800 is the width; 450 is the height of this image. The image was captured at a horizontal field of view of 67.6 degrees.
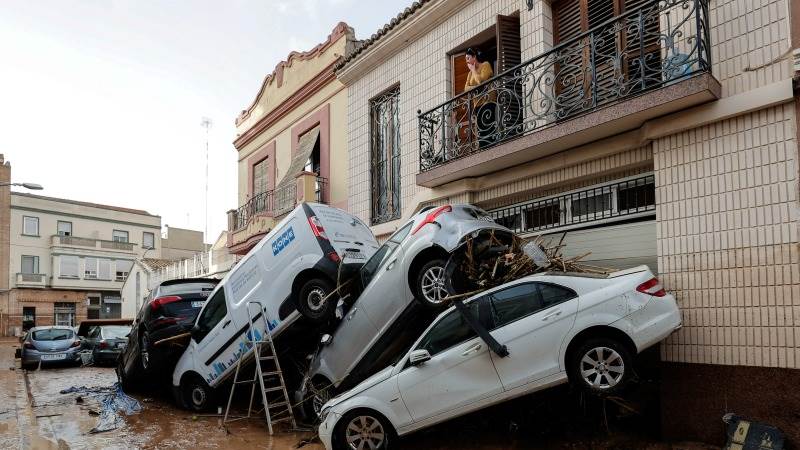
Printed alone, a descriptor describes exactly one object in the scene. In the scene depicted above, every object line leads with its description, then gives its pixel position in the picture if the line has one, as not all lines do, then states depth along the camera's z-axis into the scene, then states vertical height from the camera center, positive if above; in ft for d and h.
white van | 28.37 -1.48
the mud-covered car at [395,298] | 24.64 -1.95
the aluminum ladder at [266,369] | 28.45 -5.78
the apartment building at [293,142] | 47.03 +10.02
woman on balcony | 31.40 +7.93
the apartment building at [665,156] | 20.83 +4.10
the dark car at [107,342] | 61.41 -8.81
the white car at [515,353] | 19.77 -3.57
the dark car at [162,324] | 36.19 -4.14
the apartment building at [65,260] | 142.32 -0.19
